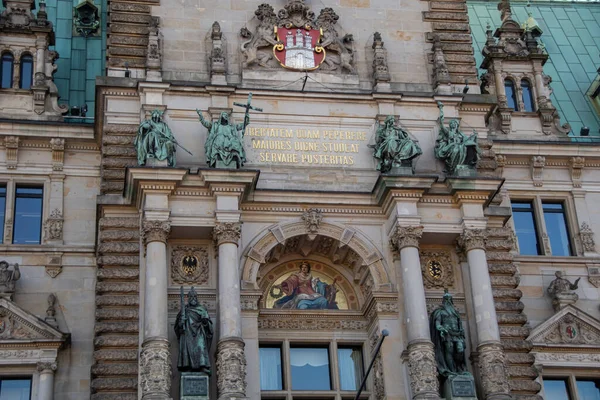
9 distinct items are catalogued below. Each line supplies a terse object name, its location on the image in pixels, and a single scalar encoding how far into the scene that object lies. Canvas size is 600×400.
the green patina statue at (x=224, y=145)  25.05
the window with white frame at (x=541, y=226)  28.52
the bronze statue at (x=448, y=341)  23.86
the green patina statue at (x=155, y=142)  24.89
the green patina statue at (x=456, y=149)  26.08
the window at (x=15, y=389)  24.16
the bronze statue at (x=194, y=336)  22.81
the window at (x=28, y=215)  26.17
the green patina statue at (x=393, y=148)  25.89
